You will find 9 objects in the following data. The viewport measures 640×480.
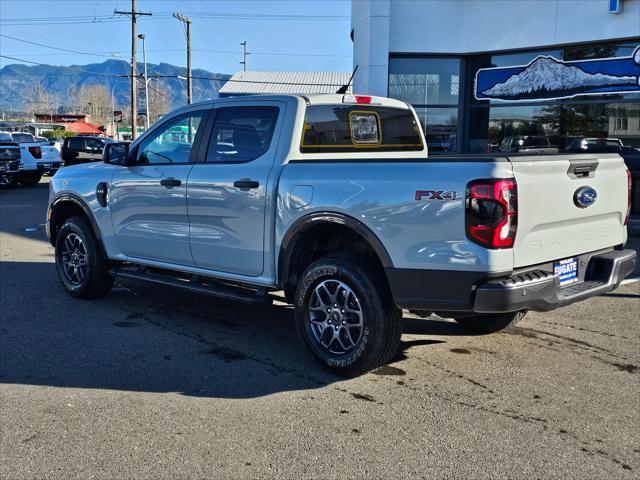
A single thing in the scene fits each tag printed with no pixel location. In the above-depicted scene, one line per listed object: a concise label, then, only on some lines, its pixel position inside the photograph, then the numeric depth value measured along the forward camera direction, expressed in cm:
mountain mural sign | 1455
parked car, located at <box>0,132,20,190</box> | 2048
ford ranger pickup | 385
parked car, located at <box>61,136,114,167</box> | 2662
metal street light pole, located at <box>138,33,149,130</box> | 4349
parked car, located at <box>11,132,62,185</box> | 2181
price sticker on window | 551
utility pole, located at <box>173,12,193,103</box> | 4670
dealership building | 1457
